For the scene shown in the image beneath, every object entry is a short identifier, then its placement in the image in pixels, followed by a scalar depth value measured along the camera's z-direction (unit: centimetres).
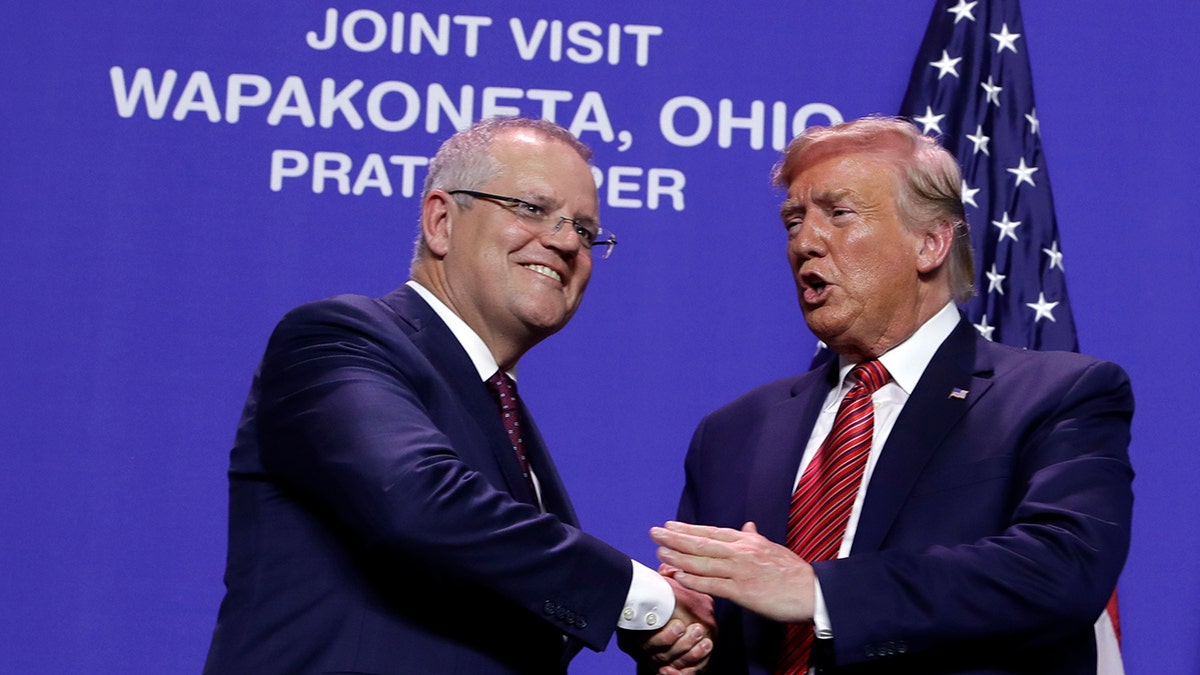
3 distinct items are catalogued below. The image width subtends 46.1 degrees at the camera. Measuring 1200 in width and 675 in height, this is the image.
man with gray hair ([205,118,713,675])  213
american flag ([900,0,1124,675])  396
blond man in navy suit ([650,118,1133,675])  221
